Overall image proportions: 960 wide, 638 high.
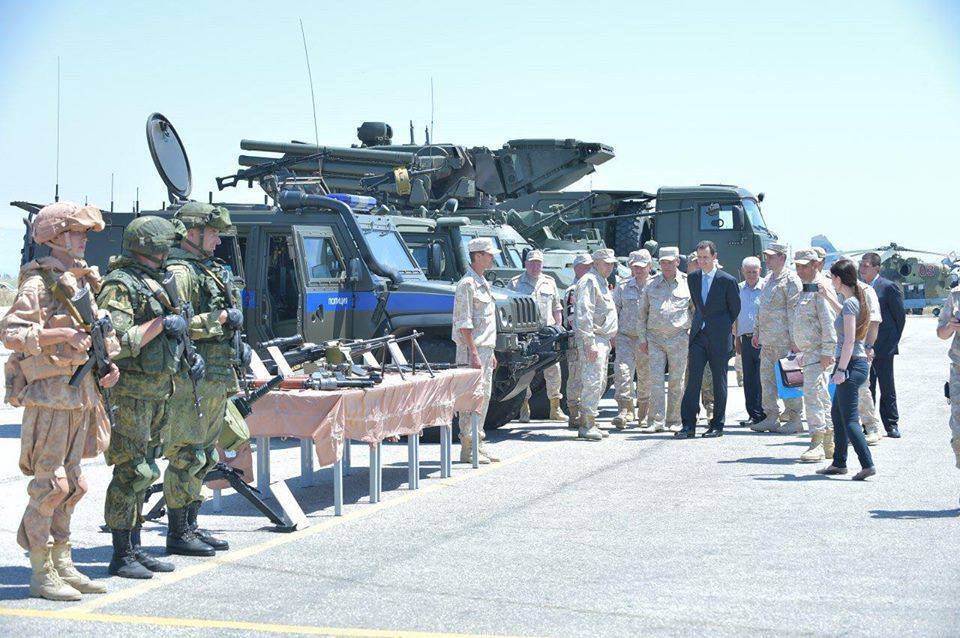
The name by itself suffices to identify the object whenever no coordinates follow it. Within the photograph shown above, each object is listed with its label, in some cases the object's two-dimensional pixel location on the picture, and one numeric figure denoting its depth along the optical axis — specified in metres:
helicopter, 50.59
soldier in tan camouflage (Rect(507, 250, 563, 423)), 14.81
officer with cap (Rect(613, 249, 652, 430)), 14.62
